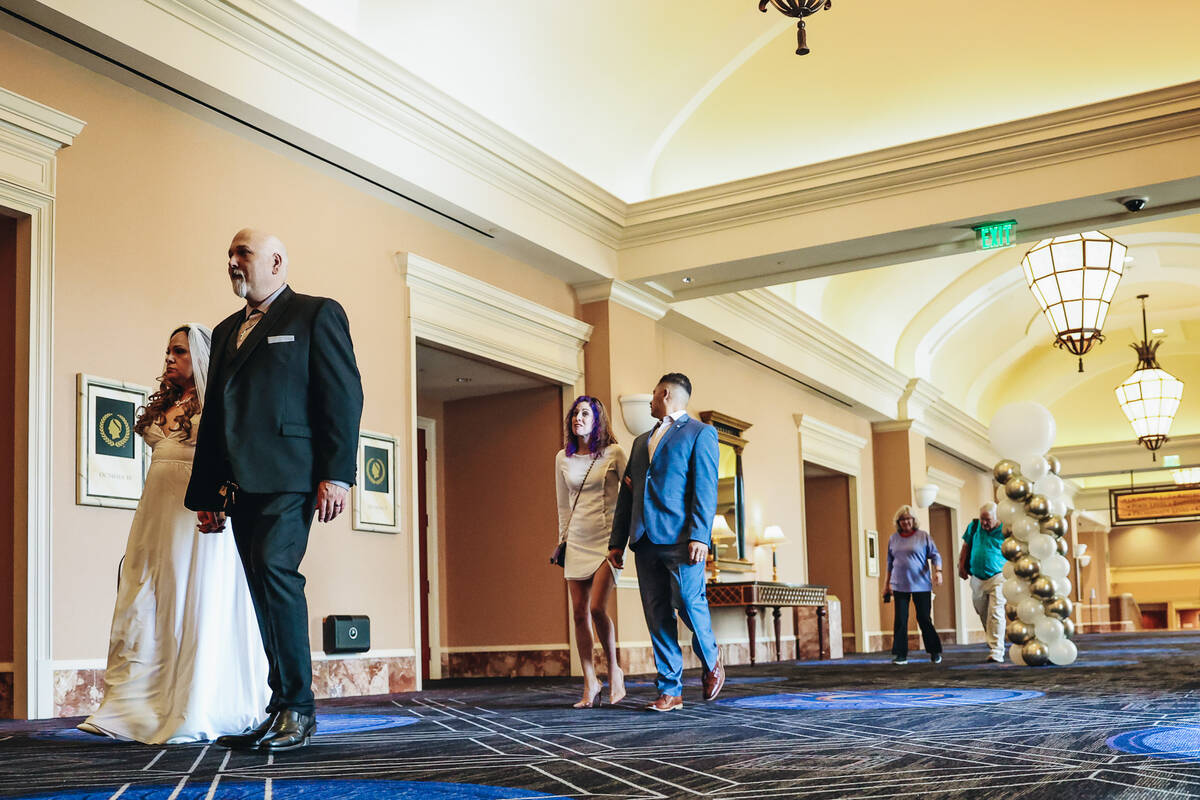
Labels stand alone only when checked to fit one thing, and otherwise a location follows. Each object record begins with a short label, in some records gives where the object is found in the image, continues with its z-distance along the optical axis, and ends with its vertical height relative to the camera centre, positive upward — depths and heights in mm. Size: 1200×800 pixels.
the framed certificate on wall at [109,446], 5238 +501
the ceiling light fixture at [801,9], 5238 +2332
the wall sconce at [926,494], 15328 +475
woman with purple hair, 5074 +119
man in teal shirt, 9734 -283
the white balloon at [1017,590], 8430 -441
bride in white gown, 3820 -201
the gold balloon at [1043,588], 8258 -422
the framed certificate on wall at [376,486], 6938 +371
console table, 10539 -546
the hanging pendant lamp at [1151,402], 15867 +1631
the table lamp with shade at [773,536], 11610 +1
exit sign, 8438 +2105
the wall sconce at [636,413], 9234 +993
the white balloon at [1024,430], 8672 +715
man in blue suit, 4812 +54
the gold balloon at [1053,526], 8445 +4
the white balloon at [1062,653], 8359 -892
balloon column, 8359 -136
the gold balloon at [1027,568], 8320 -283
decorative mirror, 11359 +439
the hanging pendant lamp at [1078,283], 10109 +2080
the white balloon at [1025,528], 8438 -3
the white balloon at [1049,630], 8391 -726
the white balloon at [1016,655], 8453 -909
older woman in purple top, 9336 -361
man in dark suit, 3205 +281
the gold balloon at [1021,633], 8469 -750
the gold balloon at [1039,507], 8406 +143
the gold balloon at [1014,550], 8453 -157
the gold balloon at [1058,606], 8359 -563
